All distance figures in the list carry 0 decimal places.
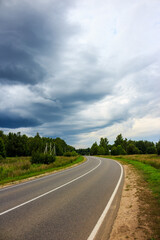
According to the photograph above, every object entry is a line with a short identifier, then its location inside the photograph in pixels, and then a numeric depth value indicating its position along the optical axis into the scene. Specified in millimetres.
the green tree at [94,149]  95062
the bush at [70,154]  65081
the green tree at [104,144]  89562
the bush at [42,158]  26953
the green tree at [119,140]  94000
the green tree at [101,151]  85250
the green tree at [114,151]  77125
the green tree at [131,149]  89375
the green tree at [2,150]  59625
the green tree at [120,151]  76206
